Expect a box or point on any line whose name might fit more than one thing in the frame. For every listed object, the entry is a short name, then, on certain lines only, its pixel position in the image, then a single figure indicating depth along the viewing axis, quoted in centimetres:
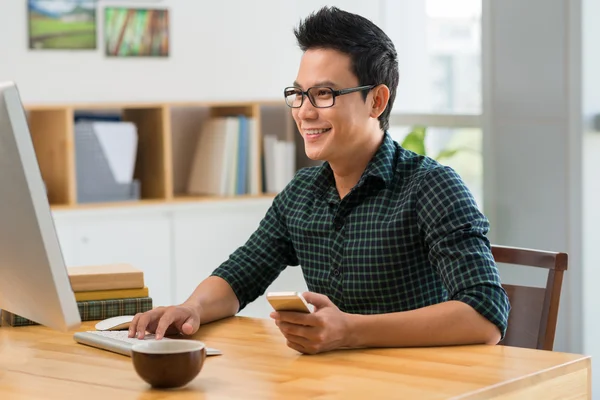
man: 285
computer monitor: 200
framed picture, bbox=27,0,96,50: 565
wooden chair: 304
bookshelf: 577
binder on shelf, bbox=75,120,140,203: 587
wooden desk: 220
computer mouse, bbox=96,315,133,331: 293
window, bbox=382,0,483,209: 583
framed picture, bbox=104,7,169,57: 588
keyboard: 264
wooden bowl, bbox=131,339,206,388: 220
